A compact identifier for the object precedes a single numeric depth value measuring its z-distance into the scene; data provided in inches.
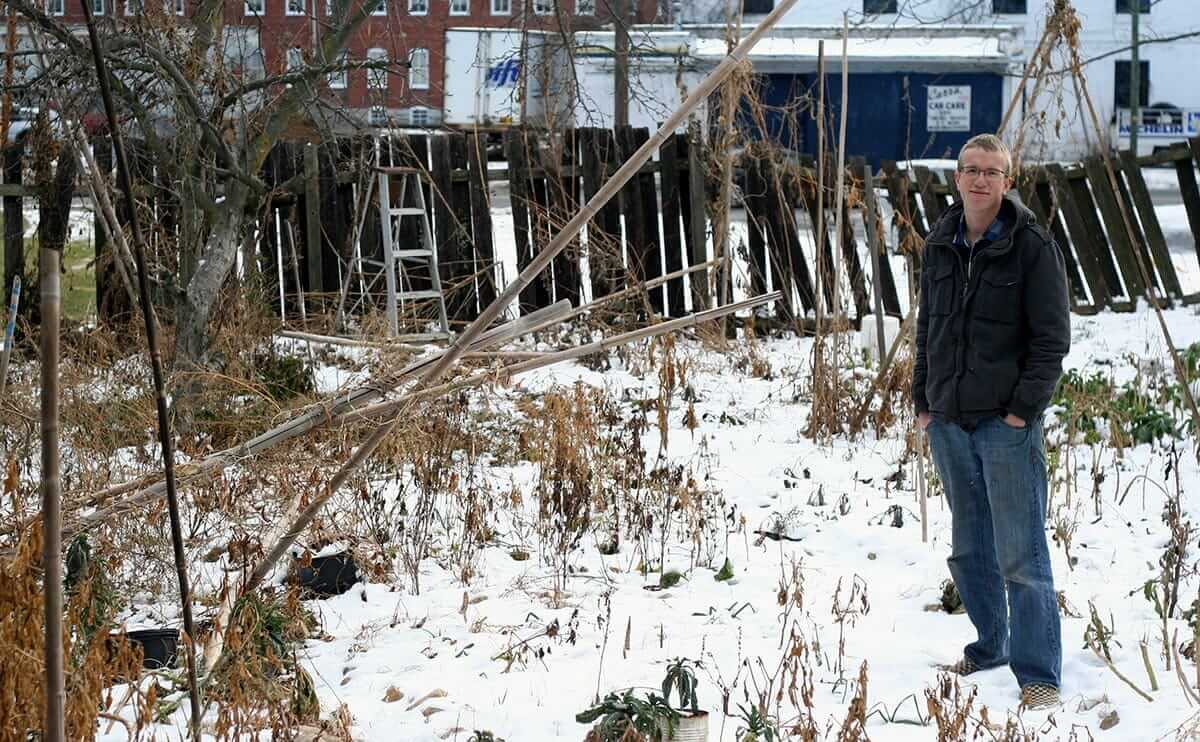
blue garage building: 978.1
